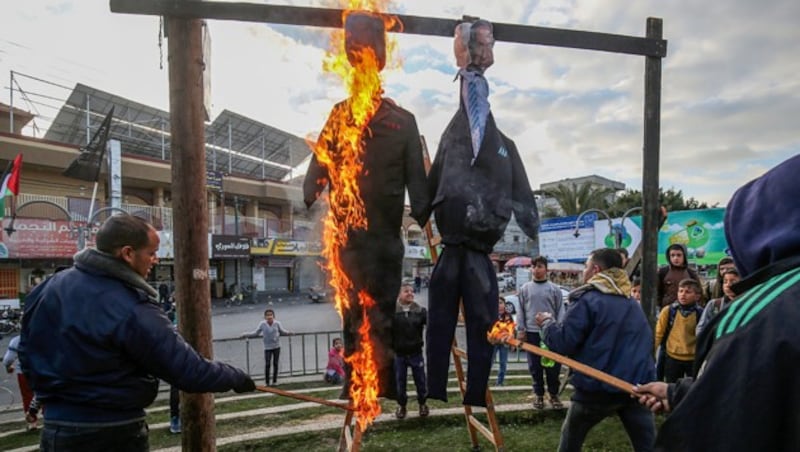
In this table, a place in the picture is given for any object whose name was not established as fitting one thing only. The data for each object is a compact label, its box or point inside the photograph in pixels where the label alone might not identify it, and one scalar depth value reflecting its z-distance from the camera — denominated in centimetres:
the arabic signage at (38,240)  2056
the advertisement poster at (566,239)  1647
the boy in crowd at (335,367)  888
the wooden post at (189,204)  283
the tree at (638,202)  3412
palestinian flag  1516
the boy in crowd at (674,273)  586
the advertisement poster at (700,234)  1366
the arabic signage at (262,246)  2995
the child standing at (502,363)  853
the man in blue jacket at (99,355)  229
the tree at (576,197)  2992
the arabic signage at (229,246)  2733
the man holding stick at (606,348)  332
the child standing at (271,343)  956
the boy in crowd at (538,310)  629
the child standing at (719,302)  477
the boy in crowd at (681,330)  518
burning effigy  272
